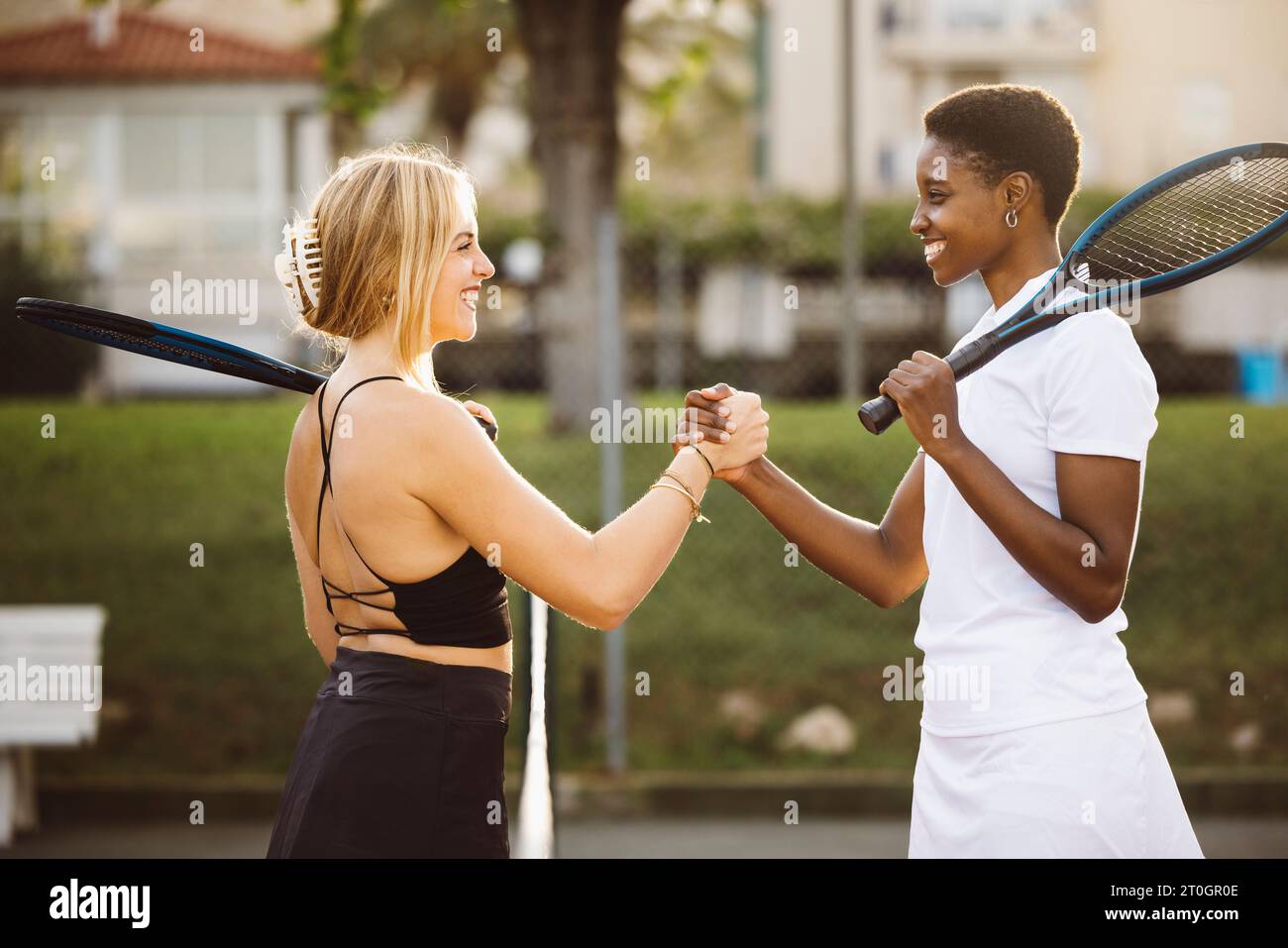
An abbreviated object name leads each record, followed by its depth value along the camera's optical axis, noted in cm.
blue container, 1700
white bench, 675
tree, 1023
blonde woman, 247
